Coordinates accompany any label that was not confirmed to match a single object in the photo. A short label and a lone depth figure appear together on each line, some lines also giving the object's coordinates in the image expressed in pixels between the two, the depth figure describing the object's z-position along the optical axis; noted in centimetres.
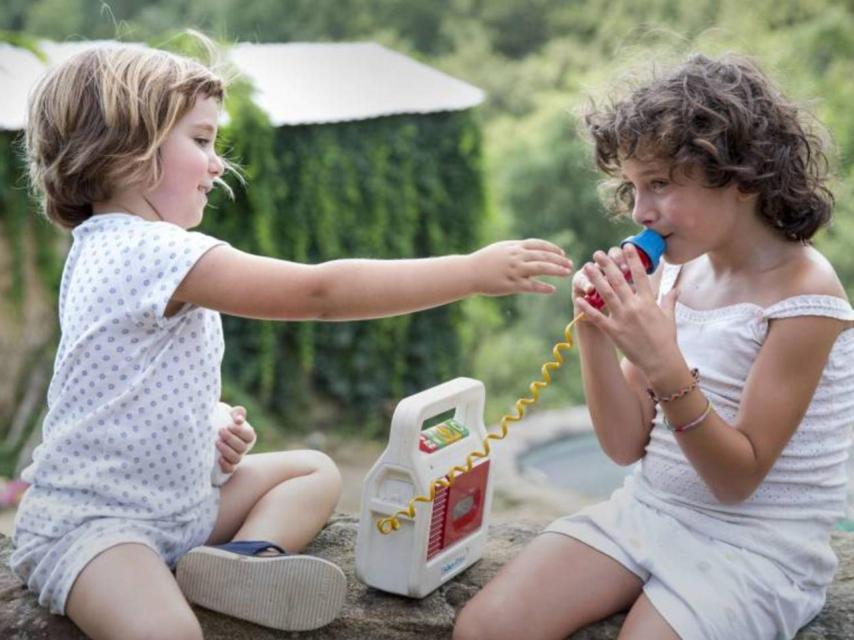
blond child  165
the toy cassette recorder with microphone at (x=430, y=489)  174
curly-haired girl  165
